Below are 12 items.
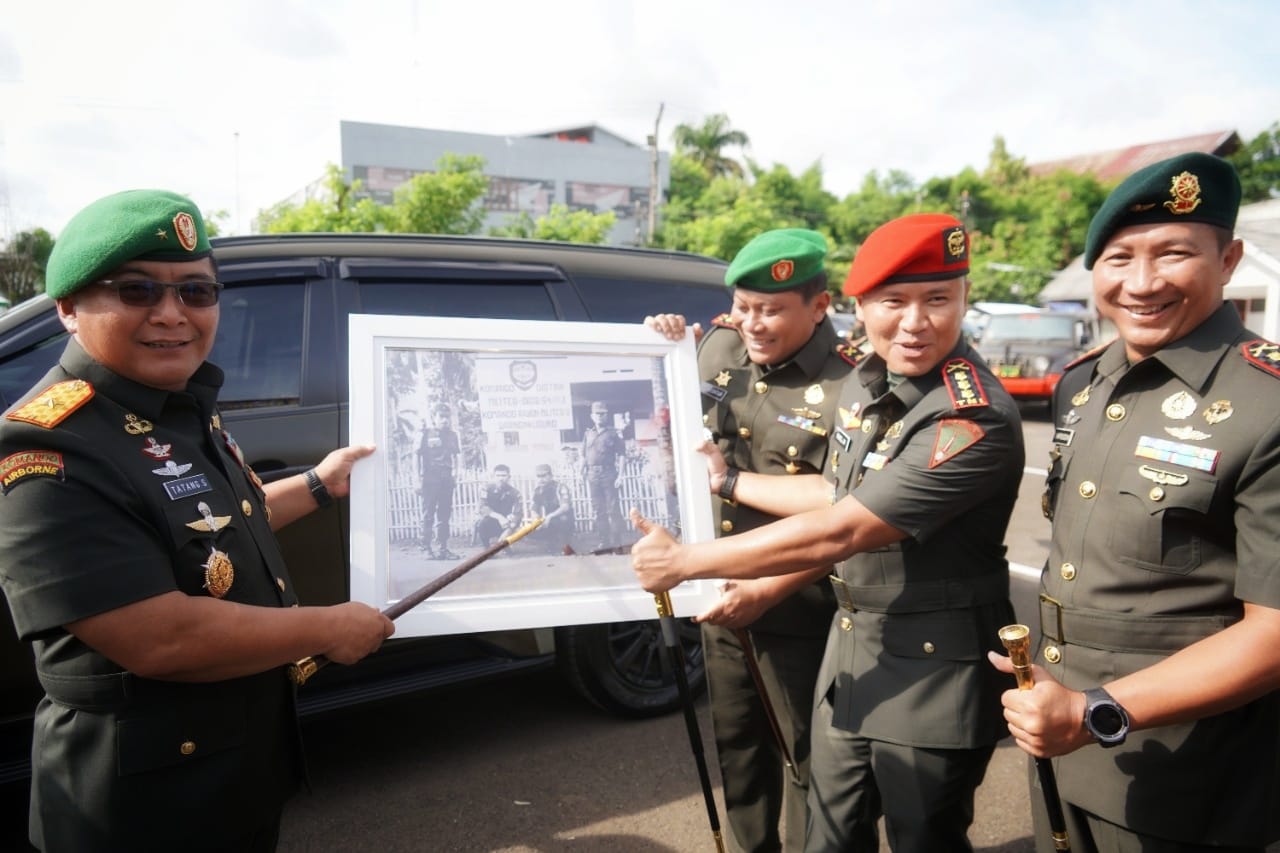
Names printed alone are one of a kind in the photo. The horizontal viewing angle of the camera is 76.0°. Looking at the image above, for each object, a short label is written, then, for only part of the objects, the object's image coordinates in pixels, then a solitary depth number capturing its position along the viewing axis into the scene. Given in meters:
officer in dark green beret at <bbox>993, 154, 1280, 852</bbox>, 1.37
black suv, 2.76
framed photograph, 1.90
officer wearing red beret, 1.81
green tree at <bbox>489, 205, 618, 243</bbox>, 15.25
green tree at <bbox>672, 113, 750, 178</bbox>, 43.31
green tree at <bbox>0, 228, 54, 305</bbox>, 19.02
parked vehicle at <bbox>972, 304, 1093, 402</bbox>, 13.73
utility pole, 27.92
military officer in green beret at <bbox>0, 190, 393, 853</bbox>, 1.33
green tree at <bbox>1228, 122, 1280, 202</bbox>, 36.94
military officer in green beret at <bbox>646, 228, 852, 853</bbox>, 2.44
